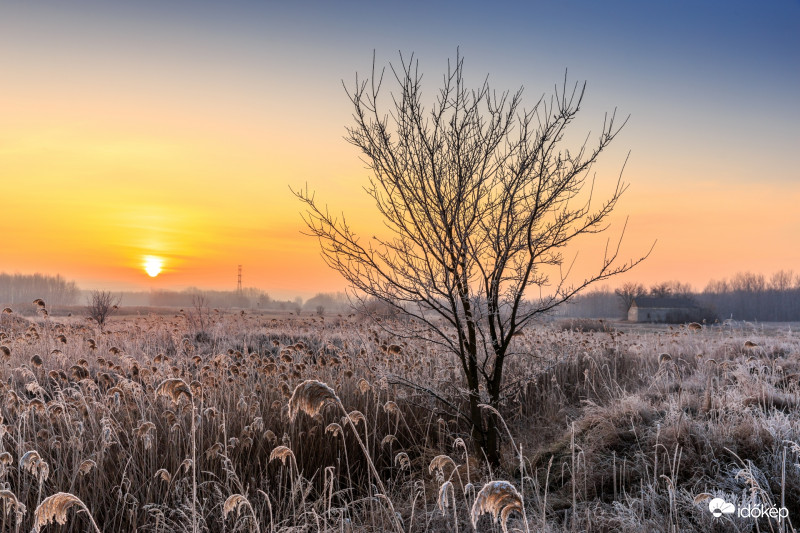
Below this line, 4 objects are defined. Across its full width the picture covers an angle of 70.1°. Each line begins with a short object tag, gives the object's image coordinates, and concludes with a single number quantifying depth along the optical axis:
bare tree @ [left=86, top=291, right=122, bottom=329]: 20.31
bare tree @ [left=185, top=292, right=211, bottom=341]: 15.68
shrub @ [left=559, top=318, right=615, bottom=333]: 32.00
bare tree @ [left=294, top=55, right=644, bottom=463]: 6.06
